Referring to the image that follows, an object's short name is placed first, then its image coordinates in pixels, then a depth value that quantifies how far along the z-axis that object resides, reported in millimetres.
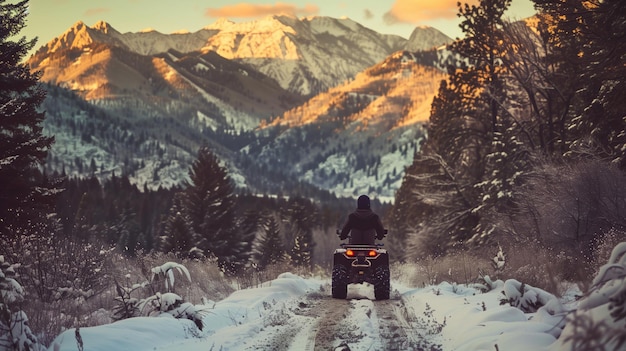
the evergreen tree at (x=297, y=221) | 82594
